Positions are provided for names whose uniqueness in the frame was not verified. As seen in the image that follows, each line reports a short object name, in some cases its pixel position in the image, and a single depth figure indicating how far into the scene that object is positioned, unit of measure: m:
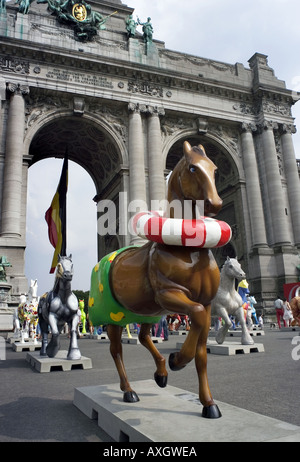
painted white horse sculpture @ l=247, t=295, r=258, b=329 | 16.36
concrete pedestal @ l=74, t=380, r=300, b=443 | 2.63
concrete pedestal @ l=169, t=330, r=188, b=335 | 19.10
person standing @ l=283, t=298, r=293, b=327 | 20.05
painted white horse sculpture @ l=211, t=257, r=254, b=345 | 9.38
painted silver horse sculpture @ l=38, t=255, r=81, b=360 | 8.09
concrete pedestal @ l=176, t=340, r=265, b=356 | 9.30
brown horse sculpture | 3.02
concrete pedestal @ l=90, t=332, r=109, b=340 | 17.75
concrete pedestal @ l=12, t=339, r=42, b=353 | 11.92
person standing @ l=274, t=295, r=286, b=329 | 20.62
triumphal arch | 22.67
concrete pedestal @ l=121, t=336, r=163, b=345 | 14.10
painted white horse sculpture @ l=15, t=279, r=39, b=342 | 13.17
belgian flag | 17.98
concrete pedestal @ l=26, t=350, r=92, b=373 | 7.49
